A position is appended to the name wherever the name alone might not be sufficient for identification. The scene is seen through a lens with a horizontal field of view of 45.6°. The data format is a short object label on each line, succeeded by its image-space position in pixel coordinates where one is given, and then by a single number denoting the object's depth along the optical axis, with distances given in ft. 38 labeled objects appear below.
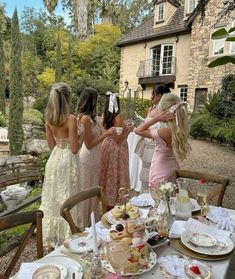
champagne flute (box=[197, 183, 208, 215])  7.11
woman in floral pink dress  10.93
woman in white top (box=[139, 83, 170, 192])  13.58
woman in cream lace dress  8.98
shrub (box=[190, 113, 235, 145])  33.03
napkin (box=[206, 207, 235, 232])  6.65
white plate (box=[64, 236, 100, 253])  5.36
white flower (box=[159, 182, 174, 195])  6.30
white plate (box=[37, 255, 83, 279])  4.62
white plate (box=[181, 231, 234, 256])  5.49
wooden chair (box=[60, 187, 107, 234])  6.60
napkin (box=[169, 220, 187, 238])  6.05
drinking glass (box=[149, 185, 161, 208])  6.62
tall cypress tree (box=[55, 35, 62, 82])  60.95
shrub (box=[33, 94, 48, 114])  55.26
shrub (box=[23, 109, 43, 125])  47.73
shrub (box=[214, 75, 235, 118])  37.06
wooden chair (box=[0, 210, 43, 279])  5.82
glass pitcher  6.84
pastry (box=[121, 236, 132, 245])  4.86
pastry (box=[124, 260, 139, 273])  4.65
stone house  45.73
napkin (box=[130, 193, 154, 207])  7.66
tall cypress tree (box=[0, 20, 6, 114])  49.13
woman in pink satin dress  8.95
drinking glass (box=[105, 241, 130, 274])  4.69
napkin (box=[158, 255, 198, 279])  4.71
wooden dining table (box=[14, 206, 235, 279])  4.71
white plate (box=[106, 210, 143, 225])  6.31
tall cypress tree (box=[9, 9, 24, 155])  40.37
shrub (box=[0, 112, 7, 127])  47.26
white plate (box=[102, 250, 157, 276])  4.68
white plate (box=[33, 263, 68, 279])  4.54
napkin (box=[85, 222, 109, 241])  5.84
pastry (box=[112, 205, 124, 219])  6.49
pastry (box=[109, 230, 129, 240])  5.06
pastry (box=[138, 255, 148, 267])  4.78
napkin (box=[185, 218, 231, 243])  6.12
